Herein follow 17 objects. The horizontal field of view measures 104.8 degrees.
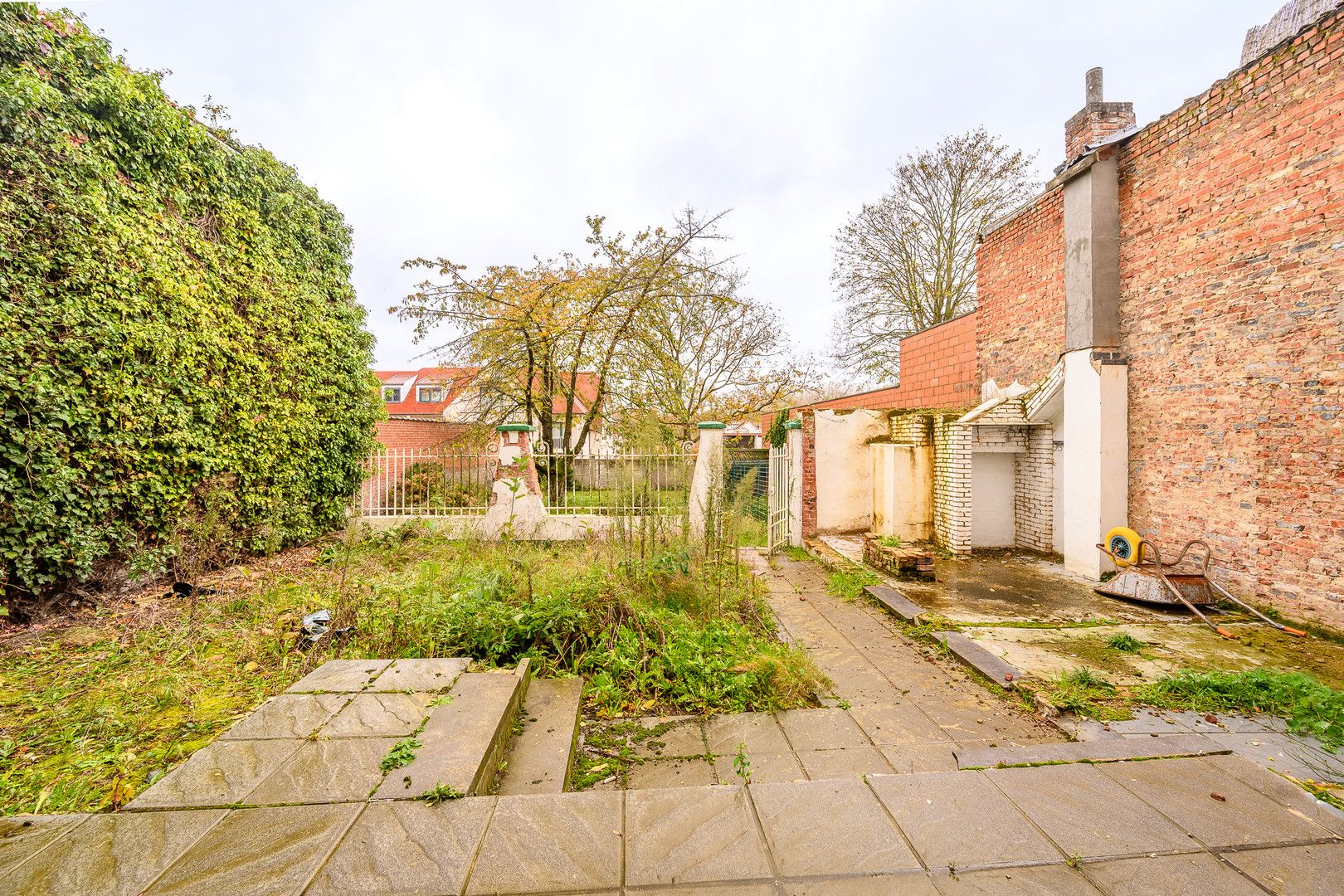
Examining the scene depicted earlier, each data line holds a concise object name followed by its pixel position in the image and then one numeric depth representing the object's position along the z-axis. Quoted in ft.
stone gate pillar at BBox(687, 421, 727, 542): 23.13
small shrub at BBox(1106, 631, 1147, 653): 13.78
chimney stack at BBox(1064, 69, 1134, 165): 24.56
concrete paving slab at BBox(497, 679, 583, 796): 7.37
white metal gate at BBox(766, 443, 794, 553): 27.32
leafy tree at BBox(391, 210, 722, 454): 32.24
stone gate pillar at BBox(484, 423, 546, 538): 26.41
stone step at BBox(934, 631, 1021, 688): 12.08
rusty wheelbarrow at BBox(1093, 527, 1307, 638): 16.76
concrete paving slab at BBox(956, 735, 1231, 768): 7.85
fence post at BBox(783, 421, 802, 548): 27.07
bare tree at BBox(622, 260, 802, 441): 43.52
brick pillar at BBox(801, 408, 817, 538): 27.09
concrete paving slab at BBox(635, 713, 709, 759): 9.10
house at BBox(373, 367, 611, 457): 36.47
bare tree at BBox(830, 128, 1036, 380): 45.80
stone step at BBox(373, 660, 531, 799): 6.46
